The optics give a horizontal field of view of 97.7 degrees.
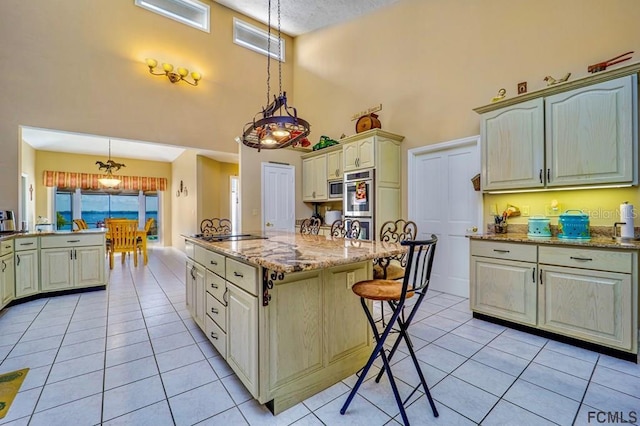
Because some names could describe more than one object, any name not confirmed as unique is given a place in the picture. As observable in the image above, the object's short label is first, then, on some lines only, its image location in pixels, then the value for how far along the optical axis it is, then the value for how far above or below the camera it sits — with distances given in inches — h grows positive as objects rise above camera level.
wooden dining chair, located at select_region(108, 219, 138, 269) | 228.1 -18.3
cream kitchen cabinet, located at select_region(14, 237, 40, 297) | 135.0 -25.9
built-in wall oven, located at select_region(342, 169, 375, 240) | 162.1 +8.4
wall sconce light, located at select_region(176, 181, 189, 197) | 296.7 +25.4
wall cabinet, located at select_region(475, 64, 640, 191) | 89.3 +27.6
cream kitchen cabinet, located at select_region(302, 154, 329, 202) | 206.7 +26.5
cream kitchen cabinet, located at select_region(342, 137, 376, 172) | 160.1 +35.4
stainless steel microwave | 194.7 +17.4
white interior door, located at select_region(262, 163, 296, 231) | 208.2 +12.8
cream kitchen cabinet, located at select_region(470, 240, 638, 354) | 82.5 -26.0
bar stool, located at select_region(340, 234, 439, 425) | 56.2 -17.8
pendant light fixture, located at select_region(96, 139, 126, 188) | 259.9 +37.1
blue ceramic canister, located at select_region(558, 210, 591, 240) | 96.5 -4.9
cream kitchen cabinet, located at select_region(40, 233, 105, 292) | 145.3 -25.6
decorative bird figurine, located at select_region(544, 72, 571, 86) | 101.3 +49.4
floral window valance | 278.7 +35.5
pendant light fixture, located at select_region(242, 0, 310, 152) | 83.8 +27.0
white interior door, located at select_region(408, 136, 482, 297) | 142.1 +5.7
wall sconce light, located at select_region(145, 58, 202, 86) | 188.1 +99.4
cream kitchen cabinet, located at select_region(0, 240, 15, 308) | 121.6 -27.0
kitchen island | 61.4 -25.2
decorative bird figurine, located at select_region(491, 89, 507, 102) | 118.9 +51.3
